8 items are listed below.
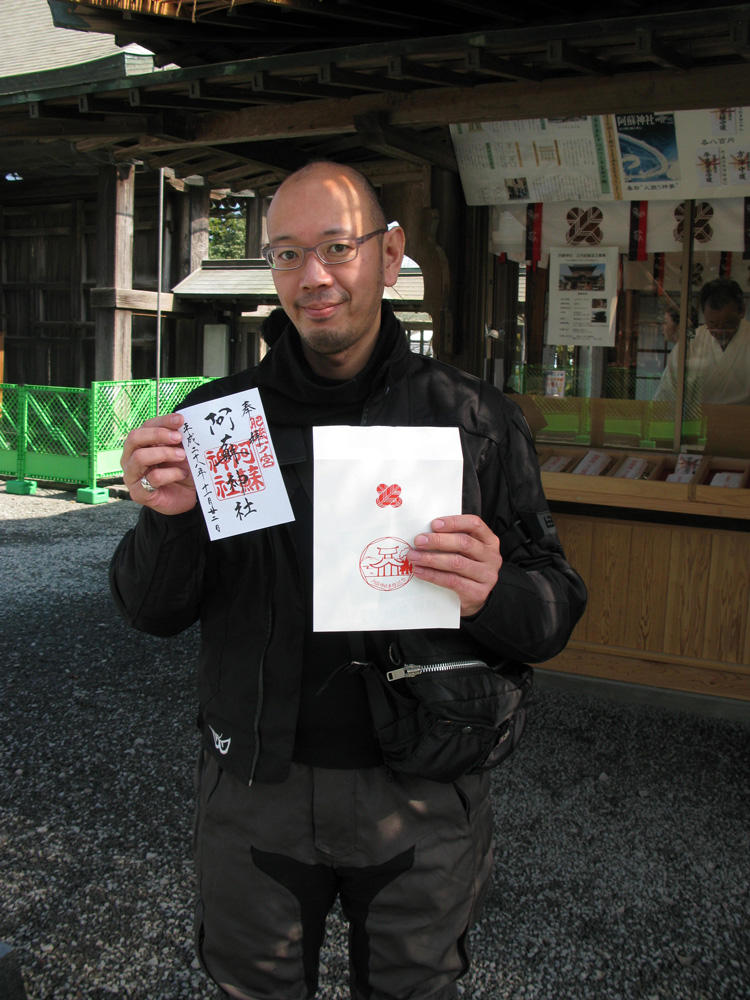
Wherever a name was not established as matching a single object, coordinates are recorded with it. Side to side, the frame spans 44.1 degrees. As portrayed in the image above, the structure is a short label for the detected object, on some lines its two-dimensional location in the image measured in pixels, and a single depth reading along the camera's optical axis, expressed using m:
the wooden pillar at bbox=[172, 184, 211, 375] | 12.39
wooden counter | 4.74
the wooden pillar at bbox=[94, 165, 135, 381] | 10.80
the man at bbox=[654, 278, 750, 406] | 5.11
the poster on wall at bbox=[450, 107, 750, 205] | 4.52
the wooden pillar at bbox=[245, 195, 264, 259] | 13.19
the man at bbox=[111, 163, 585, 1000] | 1.75
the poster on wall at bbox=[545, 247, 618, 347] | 5.28
